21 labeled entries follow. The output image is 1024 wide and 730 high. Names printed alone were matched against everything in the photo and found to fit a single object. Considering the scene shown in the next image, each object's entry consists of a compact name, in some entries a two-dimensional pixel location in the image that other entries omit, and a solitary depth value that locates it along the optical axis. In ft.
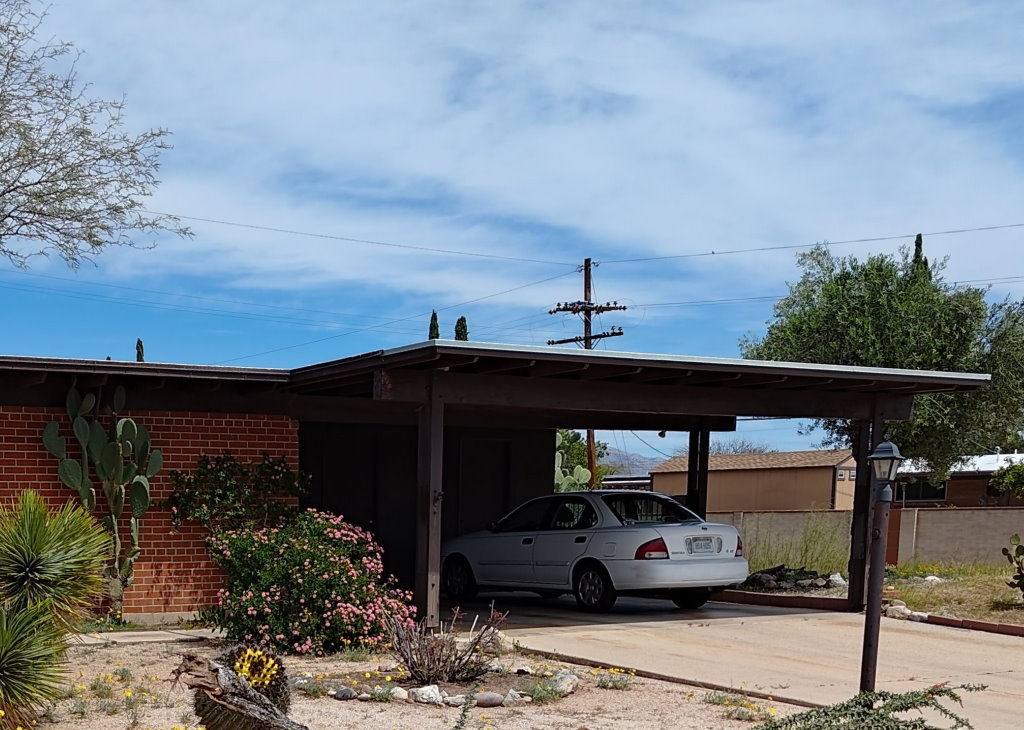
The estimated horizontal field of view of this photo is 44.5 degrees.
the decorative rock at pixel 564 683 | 29.91
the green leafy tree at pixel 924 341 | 84.64
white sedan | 46.78
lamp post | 28.63
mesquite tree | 73.92
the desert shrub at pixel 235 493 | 44.57
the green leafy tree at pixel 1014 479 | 69.03
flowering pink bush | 36.37
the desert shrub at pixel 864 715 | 18.58
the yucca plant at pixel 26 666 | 22.79
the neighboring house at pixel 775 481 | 135.85
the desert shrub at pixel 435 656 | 30.63
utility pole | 134.10
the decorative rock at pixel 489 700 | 28.35
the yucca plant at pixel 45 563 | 25.17
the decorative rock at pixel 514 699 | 28.84
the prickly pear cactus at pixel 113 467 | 42.34
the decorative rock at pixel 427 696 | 28.50
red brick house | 40.96
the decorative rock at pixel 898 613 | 49.32
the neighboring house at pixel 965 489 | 123.44
